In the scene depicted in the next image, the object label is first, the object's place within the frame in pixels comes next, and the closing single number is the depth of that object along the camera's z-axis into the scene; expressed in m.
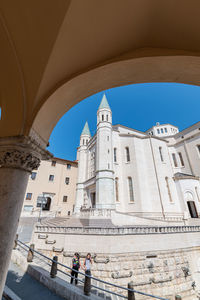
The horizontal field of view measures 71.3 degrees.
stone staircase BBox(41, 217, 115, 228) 13.08
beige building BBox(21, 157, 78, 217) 21.38
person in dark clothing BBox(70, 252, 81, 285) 5.21
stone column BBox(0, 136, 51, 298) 1.90
